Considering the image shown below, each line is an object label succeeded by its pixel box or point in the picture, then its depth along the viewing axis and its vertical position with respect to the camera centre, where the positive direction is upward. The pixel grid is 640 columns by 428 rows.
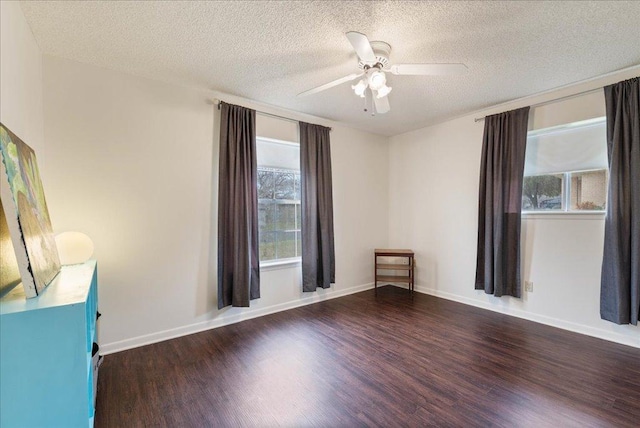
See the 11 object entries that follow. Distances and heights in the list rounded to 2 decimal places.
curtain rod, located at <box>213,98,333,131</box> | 3.06 +1.22
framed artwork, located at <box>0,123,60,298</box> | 1.19 -0.02
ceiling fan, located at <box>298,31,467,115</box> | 1.96 +1.08
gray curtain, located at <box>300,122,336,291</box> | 3.77 +0.01
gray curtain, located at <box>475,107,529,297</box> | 3.25 +0.09
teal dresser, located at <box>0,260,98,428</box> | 1.04 -0.60
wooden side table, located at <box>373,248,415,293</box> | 4.38 -0.95
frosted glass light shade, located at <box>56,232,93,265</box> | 1.91 -0.26
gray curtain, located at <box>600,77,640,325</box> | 2.50 +0.00
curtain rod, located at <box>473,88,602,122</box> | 2.81 +1.19
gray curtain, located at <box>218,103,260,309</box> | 3.05 +0.00
